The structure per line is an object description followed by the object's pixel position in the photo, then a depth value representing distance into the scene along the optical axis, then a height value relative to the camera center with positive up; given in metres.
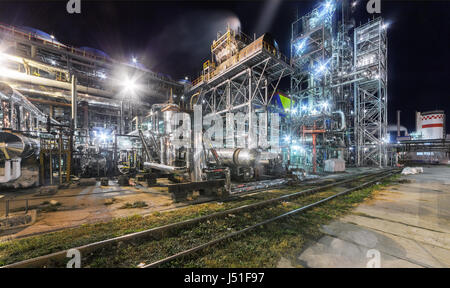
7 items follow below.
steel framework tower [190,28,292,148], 15.40 +8.13
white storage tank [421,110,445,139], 31.77 +3.61
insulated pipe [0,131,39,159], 6.98 +0.01
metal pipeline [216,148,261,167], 8.34 -0.69
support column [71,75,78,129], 17.55 +6.11
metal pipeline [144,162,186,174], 6.64 -1.10
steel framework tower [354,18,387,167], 21.17 +7.32
